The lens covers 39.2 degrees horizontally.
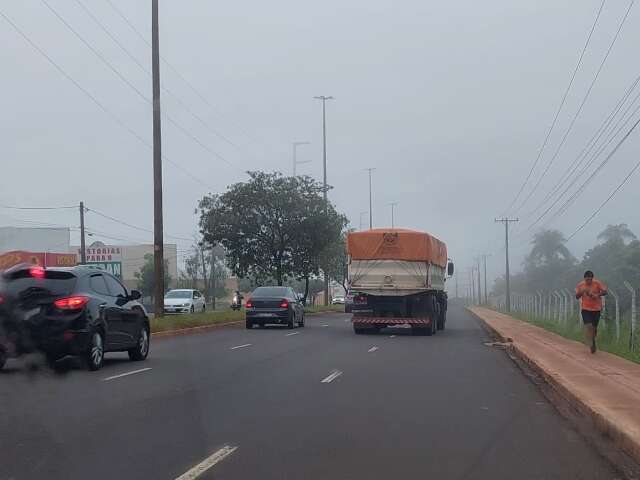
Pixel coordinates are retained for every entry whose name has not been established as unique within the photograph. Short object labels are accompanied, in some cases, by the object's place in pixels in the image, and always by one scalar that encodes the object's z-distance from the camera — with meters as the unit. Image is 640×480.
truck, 29.45
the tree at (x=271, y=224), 49.41
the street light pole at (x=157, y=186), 28.48
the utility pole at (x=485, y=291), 118.57
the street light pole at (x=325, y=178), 62.56
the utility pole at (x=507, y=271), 75.52
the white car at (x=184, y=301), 45.69
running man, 18.92
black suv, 14.15
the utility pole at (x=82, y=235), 47.94
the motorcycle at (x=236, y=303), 50.58
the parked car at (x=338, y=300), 86.78
